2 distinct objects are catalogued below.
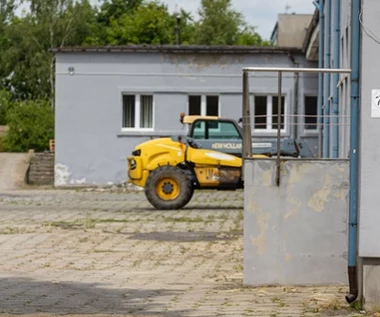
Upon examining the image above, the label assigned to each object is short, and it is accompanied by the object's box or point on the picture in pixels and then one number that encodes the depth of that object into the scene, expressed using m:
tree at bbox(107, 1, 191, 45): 88.12
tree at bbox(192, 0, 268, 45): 90.75
